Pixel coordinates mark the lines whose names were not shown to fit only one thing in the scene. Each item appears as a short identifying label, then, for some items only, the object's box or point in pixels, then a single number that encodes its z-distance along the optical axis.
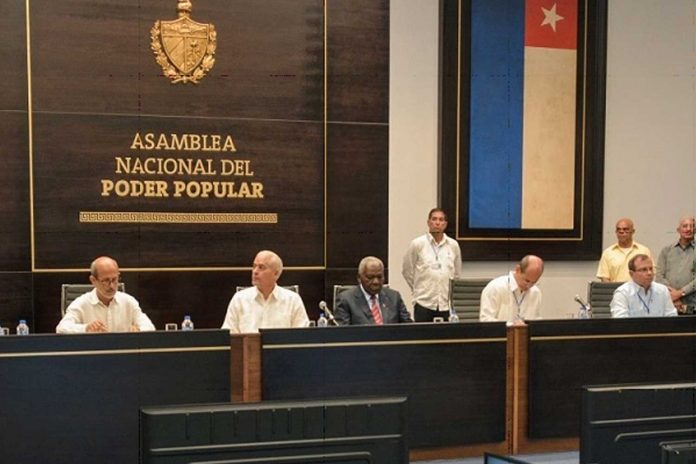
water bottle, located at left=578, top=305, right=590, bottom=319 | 5.46
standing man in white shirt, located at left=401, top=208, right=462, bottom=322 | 7.19
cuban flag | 8.11
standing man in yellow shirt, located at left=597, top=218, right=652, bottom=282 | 7.36
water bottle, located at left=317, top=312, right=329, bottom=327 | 5.11
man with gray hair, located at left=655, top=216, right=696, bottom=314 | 7.34
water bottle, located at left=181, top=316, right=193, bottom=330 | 4.87
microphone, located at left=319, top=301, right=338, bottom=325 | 5.09
